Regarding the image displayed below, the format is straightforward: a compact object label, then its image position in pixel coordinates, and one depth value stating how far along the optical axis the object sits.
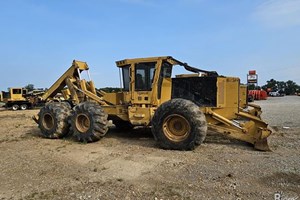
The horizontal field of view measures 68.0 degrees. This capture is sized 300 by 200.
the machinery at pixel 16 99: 24.96
